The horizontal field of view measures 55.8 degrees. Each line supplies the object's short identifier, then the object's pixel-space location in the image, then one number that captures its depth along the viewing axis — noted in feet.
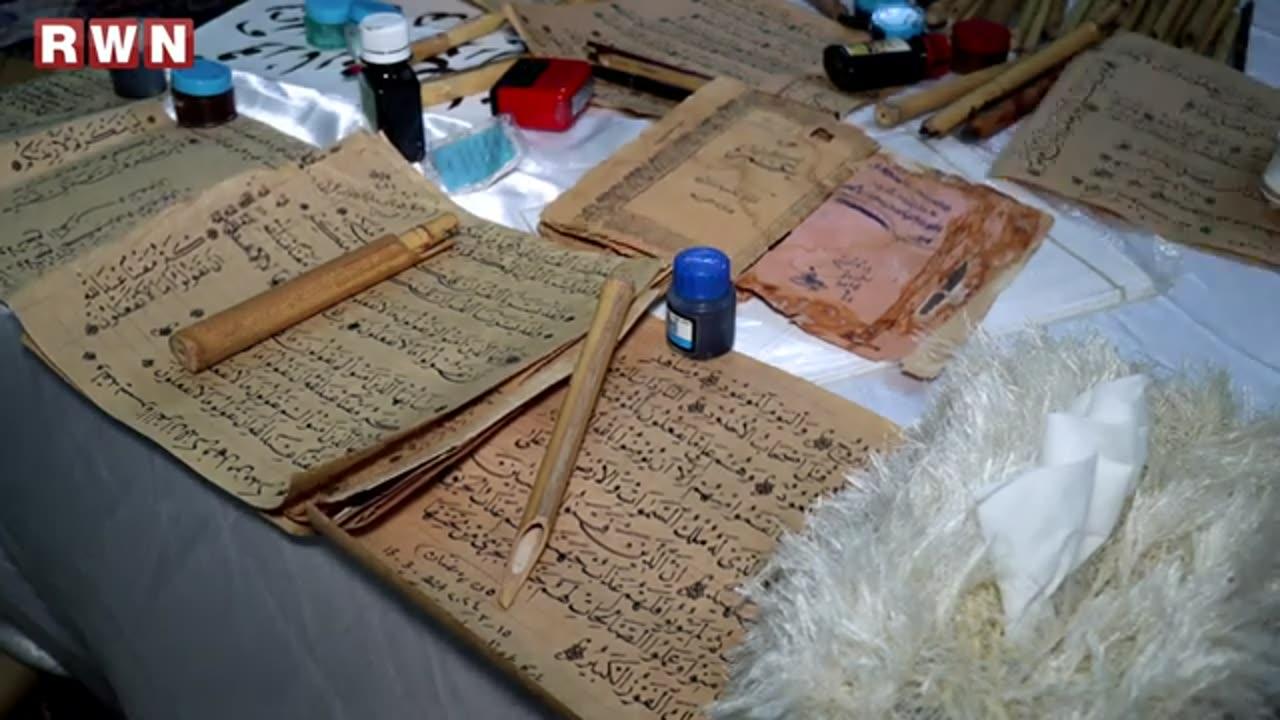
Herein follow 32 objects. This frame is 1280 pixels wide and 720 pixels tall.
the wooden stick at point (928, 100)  2.67
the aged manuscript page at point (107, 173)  2.23
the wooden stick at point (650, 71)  2.76
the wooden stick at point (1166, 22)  3.00
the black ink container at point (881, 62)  2.77
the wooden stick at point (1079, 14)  3.01
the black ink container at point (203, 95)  2.59
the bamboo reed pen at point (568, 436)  1.54
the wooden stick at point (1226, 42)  2.99
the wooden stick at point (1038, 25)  2.99
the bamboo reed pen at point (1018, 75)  2.64
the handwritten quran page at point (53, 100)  2.65
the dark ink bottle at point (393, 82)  2.38
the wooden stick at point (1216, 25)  3.03
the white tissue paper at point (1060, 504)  1.19
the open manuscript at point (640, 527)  1.41
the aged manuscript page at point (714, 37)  2.83
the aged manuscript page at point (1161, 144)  2.35
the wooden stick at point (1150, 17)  3.01
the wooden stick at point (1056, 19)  3.03
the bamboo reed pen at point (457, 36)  2.94
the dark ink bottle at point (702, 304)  1.90
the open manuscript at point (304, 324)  1.78
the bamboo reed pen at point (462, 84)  2.74
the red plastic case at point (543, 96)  2.64
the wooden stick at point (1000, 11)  3.18
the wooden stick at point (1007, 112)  2.64
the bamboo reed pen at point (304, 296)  1.92
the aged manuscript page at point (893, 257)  2.07
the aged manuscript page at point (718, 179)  2.25
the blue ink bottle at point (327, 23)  2.97
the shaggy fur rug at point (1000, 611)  1.13
